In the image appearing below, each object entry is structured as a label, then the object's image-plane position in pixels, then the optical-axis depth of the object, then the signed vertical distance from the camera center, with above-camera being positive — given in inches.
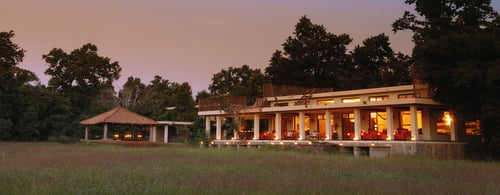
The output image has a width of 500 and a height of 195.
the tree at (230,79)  1957.7 +255.8
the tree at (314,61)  1694.1 +288.6
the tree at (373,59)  1453.0 +279.3
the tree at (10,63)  1519.4 +259.0
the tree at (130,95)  1913.1 +181.2
